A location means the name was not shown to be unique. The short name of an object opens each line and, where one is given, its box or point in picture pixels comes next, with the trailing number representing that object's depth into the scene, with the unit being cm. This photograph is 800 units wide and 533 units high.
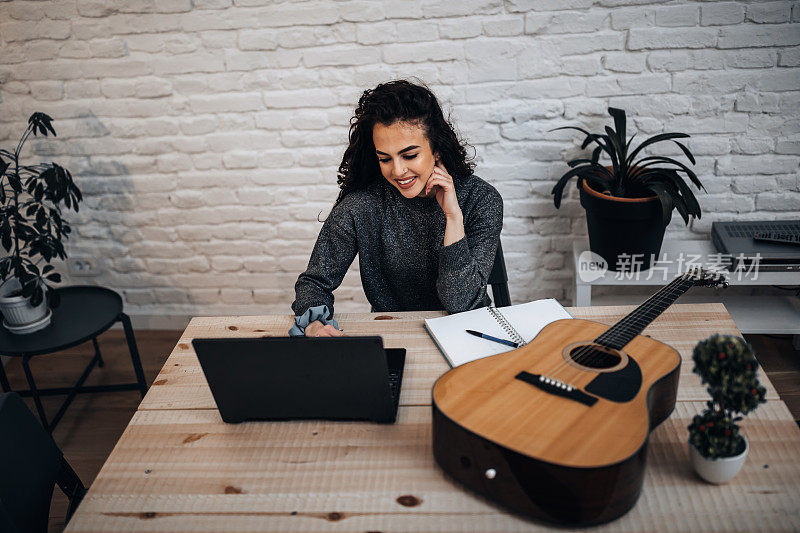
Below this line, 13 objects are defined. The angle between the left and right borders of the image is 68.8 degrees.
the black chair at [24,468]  105
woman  151
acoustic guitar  86
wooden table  91
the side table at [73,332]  194
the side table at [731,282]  200
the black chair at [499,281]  172
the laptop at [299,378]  102
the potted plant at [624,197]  195
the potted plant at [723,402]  87
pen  127
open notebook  128
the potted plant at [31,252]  194
